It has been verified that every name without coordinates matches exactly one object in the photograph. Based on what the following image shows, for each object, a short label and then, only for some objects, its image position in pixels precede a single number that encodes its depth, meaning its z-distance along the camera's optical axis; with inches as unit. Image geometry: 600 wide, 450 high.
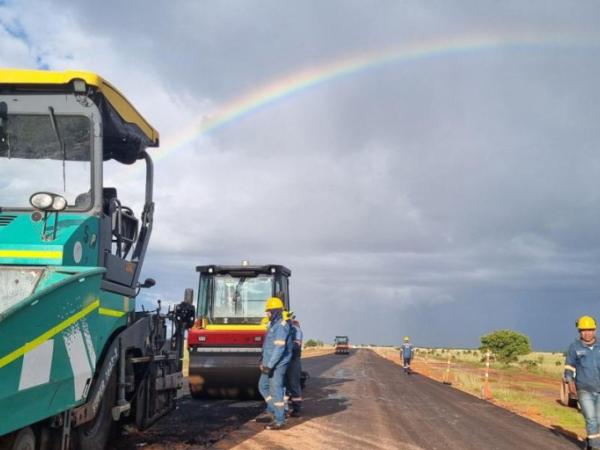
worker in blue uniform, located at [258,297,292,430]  385.7
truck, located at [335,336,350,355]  2689.5
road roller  471.5
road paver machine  163.9
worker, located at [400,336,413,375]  1139.9
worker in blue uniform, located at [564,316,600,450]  327.3
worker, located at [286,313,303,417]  468.1
